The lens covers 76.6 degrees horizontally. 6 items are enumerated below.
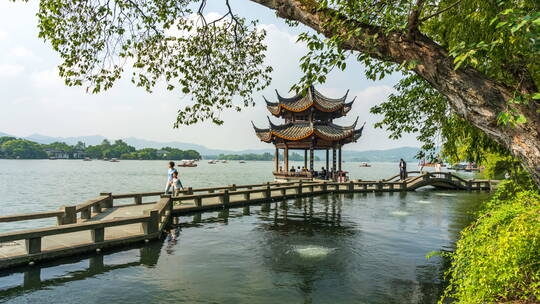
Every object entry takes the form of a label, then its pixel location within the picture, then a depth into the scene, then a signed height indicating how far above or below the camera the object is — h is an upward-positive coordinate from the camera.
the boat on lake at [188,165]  128.90 -2.96
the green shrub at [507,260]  3.32 -1.05
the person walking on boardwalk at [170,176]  13.79 -0.76
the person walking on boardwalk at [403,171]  29.28 -1.25
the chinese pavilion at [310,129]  29.84 +2.55
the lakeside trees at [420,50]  3.45 +1.54
